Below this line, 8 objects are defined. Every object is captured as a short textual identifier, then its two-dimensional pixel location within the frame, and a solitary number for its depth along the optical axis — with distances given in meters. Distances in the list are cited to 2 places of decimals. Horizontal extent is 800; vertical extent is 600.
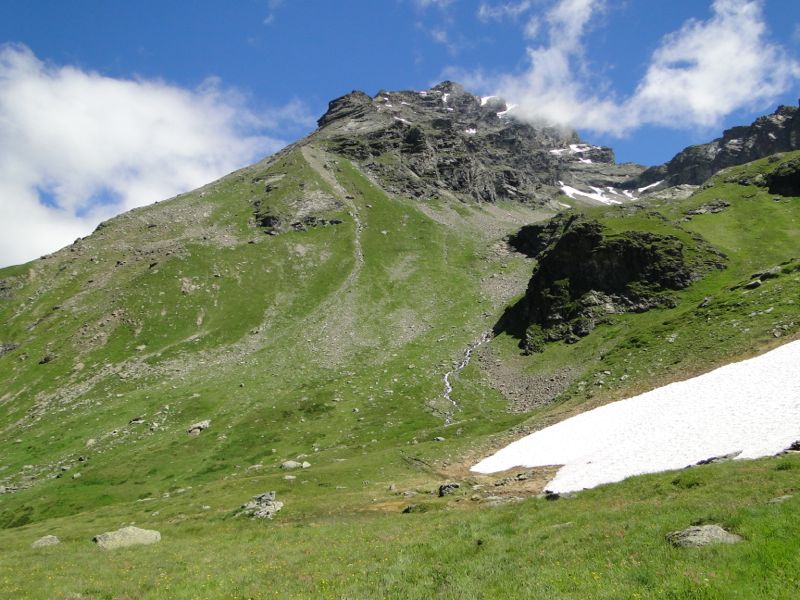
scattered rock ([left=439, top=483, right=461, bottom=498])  35.66
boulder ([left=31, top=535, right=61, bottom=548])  35.12
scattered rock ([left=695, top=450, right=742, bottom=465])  24.90
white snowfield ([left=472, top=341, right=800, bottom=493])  27.20
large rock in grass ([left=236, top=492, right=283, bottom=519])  36.78
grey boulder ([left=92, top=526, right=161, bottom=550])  30.17
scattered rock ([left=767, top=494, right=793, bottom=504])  16.15
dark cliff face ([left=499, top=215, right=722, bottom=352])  84.38
